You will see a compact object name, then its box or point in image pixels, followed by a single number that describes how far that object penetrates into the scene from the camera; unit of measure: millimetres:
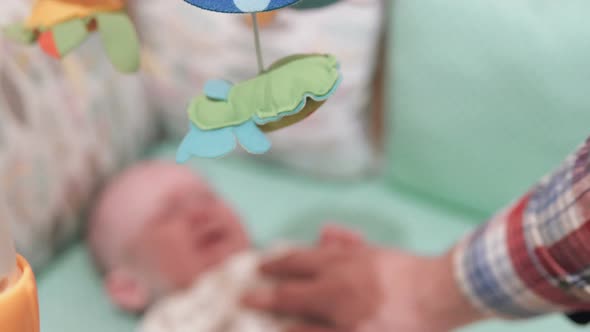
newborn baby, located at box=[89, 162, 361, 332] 1335
